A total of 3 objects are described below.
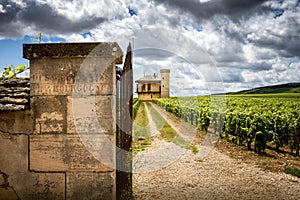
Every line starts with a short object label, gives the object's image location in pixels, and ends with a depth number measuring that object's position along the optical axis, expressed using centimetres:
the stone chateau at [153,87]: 7681
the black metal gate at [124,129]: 443
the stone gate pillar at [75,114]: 398
